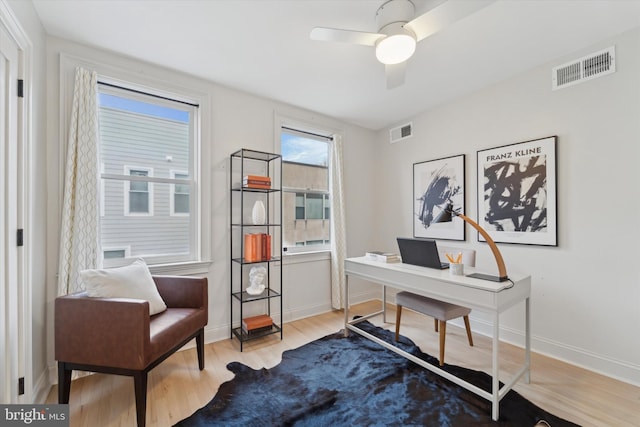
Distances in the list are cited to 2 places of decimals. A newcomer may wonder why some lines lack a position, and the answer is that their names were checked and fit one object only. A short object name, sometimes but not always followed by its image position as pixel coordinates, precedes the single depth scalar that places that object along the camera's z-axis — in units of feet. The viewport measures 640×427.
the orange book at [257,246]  8.76
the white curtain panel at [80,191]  6.47
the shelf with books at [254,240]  8.79
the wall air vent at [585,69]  6.82
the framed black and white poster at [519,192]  7.78
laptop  6.87
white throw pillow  5.71
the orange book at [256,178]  8.65
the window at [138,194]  7.75
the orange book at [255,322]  8.70
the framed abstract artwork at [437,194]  9.95
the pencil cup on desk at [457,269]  6.41
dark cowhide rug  5.35
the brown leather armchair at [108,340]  5.13
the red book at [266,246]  8.89
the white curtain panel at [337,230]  11.51
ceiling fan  5.12
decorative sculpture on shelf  8.89
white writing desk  5.34
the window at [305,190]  10.92
